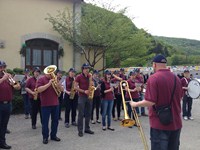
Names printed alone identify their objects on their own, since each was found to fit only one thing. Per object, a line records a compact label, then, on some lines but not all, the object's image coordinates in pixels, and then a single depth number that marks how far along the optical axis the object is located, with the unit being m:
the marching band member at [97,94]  7.79
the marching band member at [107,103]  6.94
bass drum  8.04
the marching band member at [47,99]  5.61
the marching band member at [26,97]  8.32
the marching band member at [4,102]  5.18
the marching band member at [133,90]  7.72
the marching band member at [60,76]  7.77
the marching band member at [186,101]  8.52
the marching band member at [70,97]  7.47
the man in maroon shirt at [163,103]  3.25
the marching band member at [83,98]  6.31
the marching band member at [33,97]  7.08
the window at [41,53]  13.36
